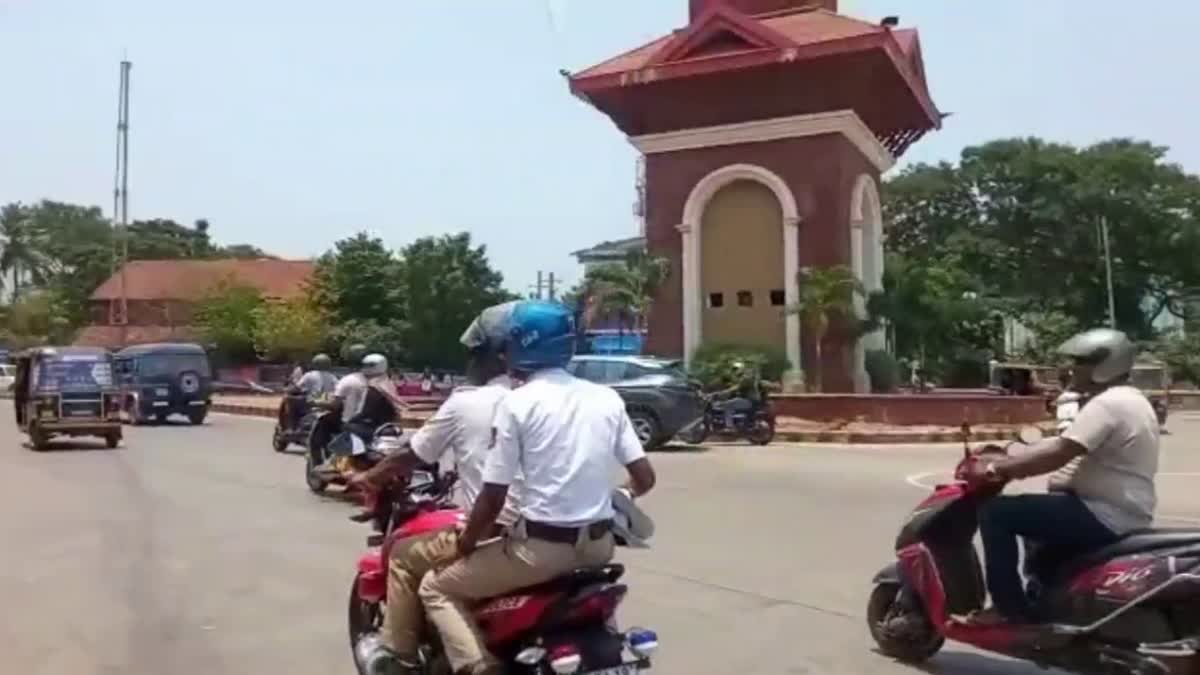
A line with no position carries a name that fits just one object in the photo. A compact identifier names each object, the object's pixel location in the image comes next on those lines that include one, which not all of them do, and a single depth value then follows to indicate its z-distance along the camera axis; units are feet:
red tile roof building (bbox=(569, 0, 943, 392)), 98.99
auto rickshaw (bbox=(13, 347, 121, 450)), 74.69
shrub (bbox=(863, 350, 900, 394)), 103.60
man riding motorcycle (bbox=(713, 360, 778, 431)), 76.74
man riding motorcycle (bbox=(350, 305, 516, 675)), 15.44
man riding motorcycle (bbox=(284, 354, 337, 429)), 65.82
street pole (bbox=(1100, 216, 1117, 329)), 167.18
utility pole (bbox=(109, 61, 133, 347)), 186.29
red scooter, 17.87
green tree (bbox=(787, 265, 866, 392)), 95.61
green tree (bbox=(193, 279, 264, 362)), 192.34
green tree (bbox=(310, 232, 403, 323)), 179.22
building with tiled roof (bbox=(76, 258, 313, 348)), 215.10
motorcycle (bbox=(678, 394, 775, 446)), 76.79
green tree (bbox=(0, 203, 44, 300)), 276.41
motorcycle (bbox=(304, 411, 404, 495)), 25.93
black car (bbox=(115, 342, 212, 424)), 103.19
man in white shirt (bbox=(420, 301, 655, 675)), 14.07
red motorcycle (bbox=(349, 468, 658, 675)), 13.92
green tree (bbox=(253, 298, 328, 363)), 178.40
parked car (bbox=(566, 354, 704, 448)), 71.26
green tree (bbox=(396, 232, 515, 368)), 167.94
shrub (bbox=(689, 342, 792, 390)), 88.26
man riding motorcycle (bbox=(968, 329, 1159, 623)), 18.66
